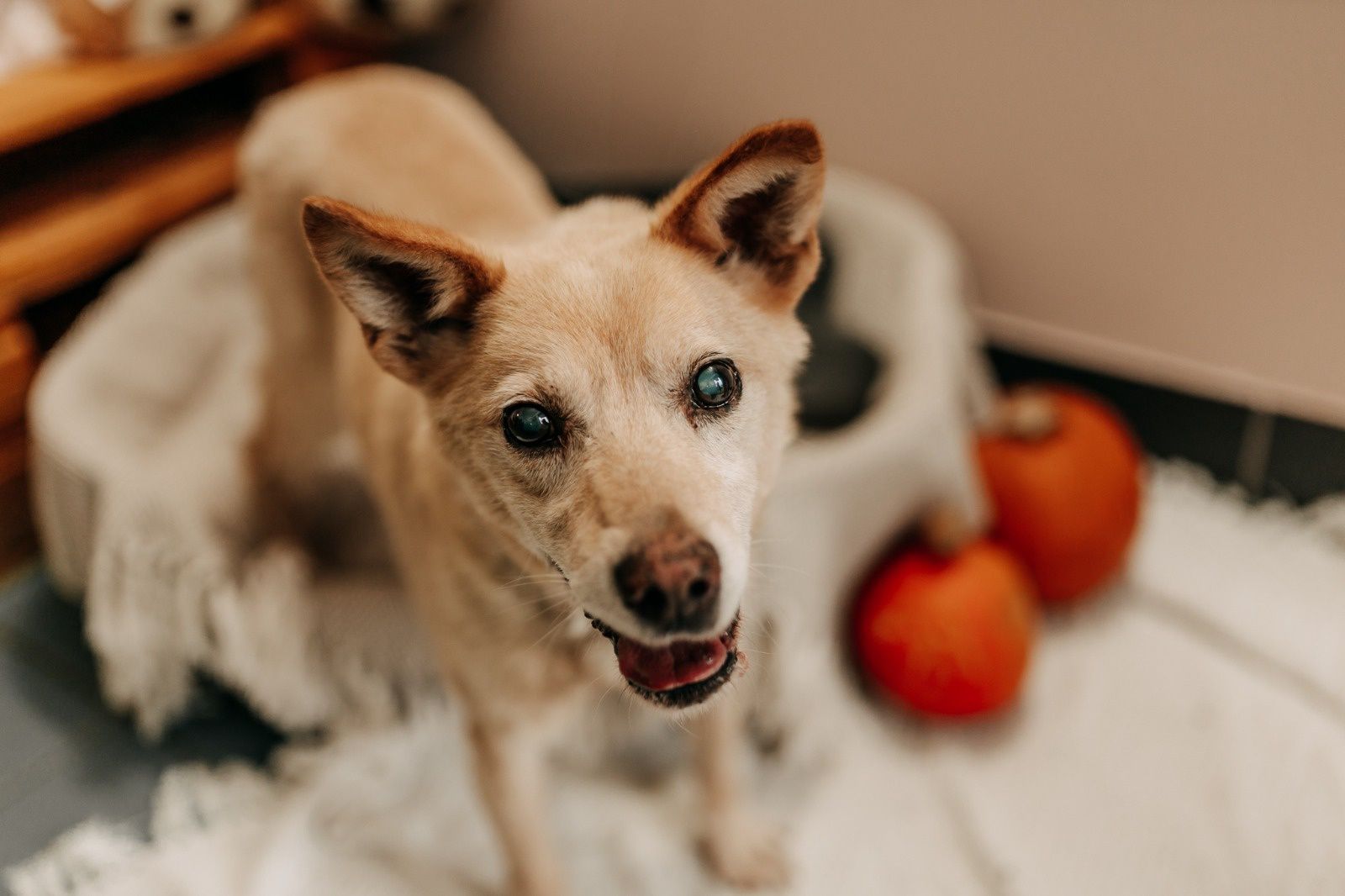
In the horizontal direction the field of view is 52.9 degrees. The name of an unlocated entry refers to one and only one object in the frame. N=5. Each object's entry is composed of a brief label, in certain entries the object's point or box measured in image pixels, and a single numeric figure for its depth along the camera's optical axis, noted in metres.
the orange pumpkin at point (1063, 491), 0.74
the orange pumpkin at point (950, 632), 0.69
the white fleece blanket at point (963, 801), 0.66
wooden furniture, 0.78
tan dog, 0.47
